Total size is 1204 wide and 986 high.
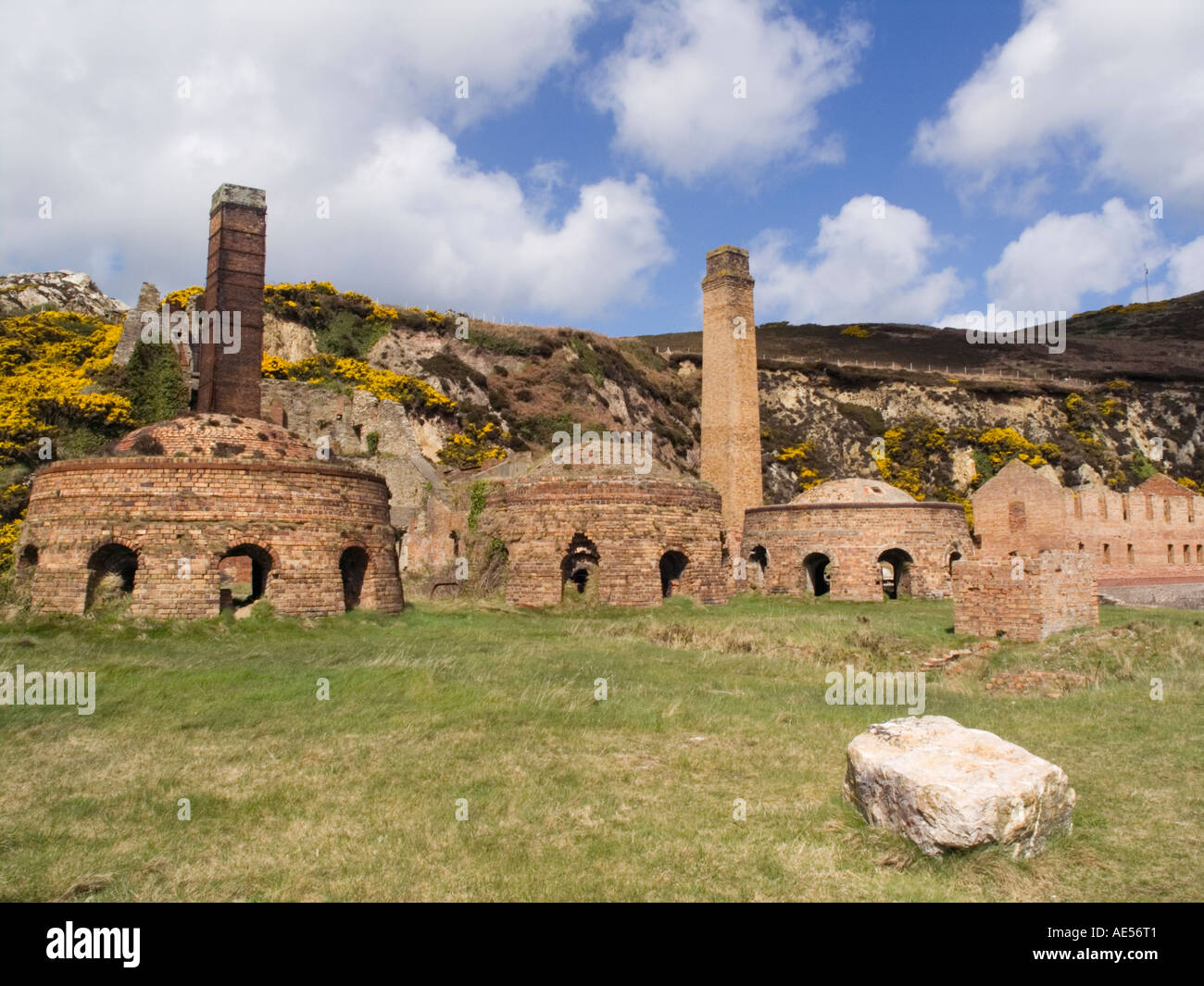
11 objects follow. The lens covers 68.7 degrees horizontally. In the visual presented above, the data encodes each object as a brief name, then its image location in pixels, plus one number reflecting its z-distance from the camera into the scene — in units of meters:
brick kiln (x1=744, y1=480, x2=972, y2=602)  26.55
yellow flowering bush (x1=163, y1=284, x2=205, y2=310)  39.12
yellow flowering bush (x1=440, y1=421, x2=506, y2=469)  42.28
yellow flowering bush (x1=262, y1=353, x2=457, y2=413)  41.41
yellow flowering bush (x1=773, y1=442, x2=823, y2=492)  54.28
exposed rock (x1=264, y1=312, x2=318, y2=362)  45.34
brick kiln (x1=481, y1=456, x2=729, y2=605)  21.39
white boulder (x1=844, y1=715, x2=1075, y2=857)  5.09
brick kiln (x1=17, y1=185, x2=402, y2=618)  14.94
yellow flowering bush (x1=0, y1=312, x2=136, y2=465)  24.98
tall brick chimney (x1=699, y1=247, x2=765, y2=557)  32.12
